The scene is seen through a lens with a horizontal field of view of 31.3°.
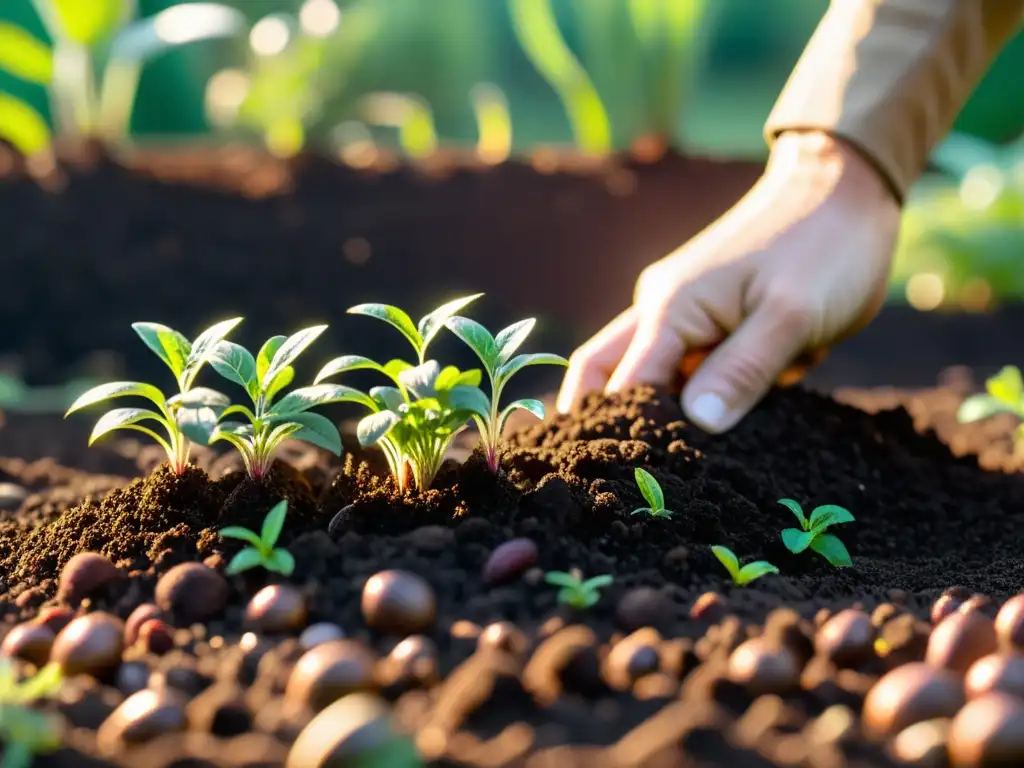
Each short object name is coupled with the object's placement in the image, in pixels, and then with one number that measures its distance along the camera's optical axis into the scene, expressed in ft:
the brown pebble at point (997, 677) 1.61
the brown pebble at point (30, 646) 1.73
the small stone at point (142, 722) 1.59
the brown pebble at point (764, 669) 1.62
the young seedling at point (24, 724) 1.51
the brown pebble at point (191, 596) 1.77
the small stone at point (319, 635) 1.70
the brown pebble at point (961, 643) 1.67
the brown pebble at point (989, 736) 1.43
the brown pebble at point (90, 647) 1.70
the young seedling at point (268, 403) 1.87
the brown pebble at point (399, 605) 1.71
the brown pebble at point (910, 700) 1.55
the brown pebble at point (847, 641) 1.68
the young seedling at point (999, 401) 2.36
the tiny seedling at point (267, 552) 1.77
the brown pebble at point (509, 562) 1.78
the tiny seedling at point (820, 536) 1.95
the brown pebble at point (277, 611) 1.73
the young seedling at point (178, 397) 1.82
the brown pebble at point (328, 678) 1.62
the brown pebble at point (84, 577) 1.82
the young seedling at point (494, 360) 1.94
